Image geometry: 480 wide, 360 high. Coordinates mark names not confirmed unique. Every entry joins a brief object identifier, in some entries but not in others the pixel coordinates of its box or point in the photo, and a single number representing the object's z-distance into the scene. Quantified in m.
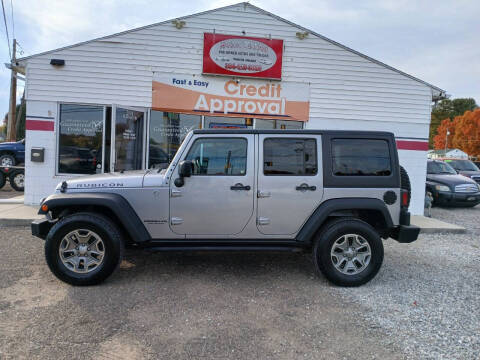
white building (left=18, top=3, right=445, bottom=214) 8.01
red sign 8.27
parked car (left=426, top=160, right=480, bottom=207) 10.32
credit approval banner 8.28
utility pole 19.03
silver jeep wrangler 3.91
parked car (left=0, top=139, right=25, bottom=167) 12.01
